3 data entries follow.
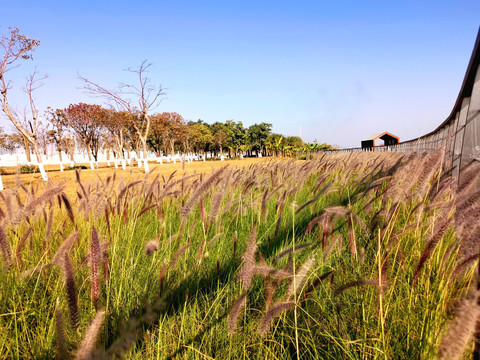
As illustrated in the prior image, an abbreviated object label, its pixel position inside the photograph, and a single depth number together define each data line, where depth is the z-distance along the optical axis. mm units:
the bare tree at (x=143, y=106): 19875
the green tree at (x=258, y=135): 77188
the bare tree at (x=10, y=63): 13250
